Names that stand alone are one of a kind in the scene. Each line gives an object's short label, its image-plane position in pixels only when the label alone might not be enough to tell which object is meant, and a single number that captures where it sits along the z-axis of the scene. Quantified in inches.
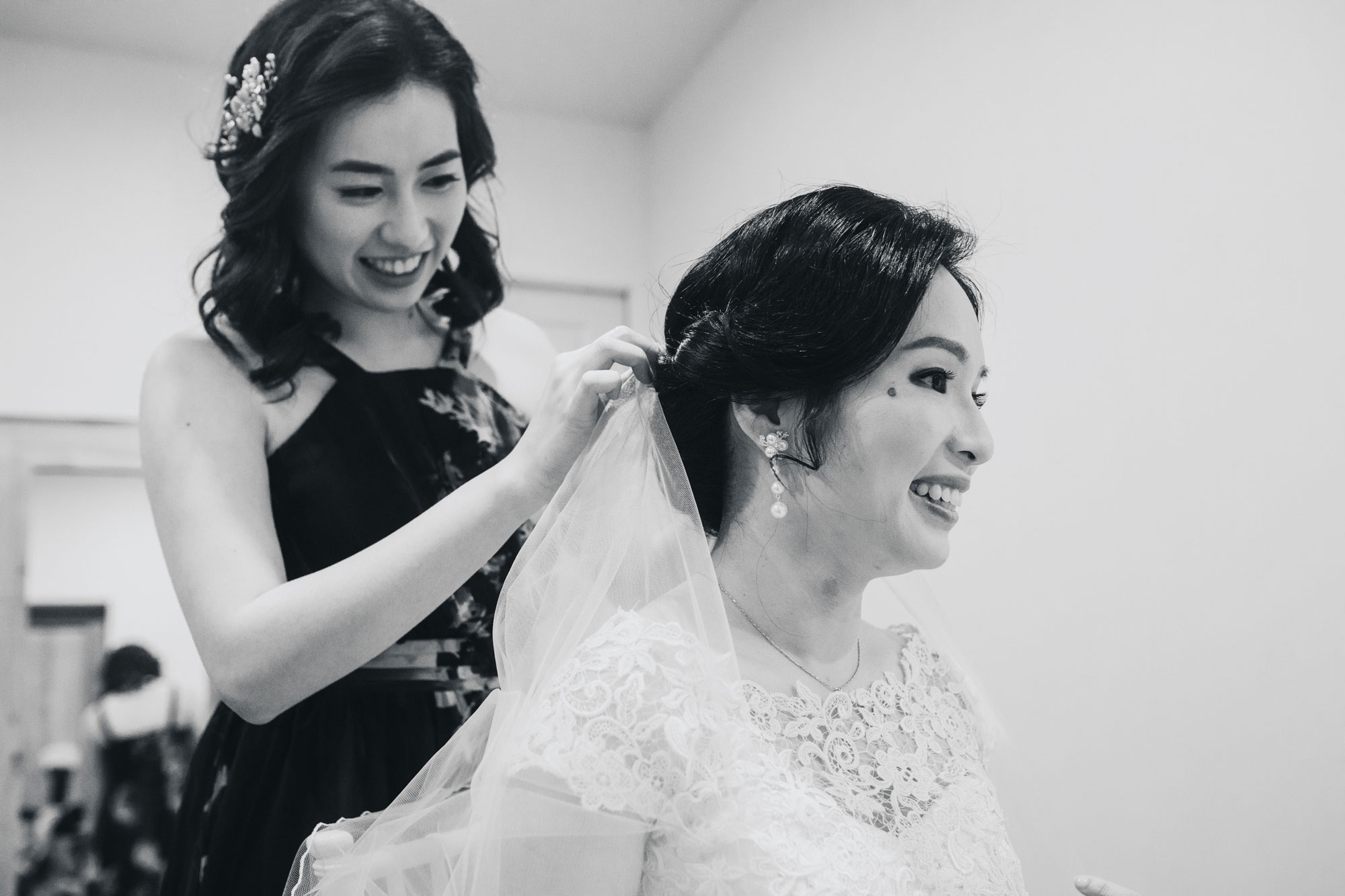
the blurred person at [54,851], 108.3
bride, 36.9
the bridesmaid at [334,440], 43.4
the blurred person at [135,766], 110.2
